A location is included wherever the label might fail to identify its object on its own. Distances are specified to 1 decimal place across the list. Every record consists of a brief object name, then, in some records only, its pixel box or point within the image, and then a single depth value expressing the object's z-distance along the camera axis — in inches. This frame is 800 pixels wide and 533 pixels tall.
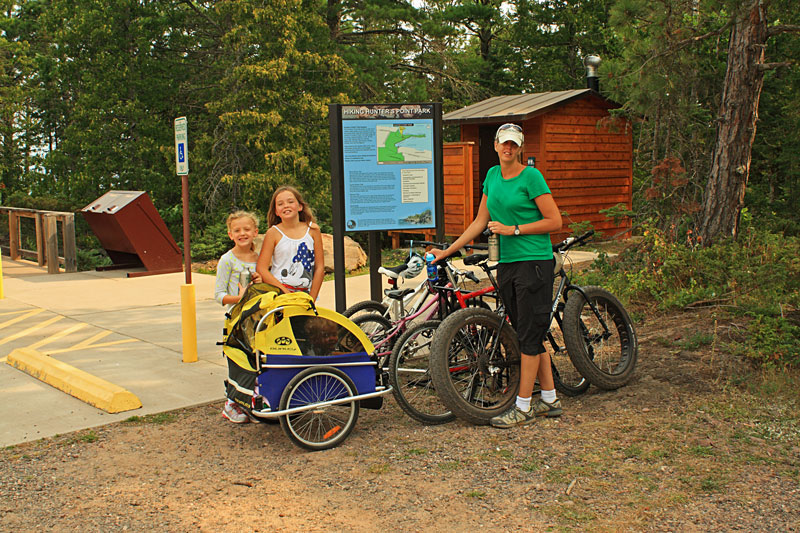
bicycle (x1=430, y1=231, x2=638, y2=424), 195.8
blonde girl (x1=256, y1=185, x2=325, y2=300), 213.2
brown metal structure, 502.3
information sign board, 274.1
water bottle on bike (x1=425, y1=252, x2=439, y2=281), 213.6
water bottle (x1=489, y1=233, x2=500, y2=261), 194.5
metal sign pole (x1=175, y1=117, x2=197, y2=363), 273.1
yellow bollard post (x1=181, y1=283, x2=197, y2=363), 273.0
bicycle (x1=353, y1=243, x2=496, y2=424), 200.8
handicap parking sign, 289.6
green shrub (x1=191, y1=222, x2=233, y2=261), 602.5
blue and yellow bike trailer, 185.2
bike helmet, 222.8
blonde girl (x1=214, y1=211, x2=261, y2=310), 215.3
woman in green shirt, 191.3
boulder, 528.1
